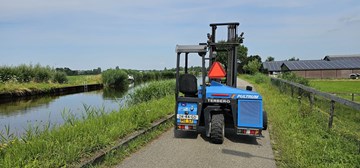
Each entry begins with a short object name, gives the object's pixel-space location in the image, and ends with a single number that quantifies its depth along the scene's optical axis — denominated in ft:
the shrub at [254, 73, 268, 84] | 100.42
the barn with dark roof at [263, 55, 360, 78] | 228.43
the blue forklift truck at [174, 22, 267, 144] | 19.65
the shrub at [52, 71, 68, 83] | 107.22
